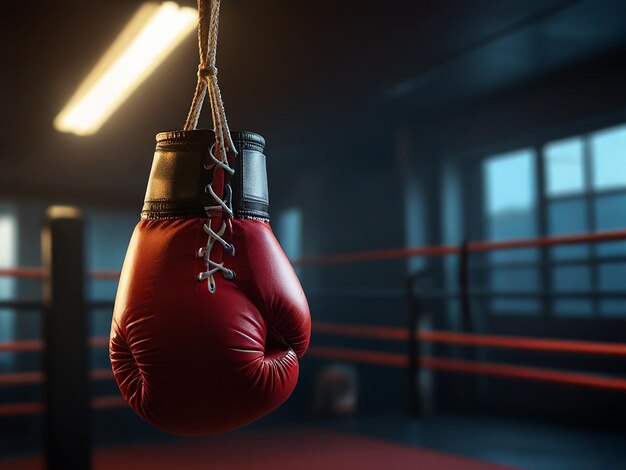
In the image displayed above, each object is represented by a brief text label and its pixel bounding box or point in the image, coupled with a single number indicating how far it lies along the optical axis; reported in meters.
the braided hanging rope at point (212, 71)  0.94
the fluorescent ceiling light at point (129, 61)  2.87
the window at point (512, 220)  4.62
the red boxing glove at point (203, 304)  0.87
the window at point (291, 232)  6.79
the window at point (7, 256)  6.36
